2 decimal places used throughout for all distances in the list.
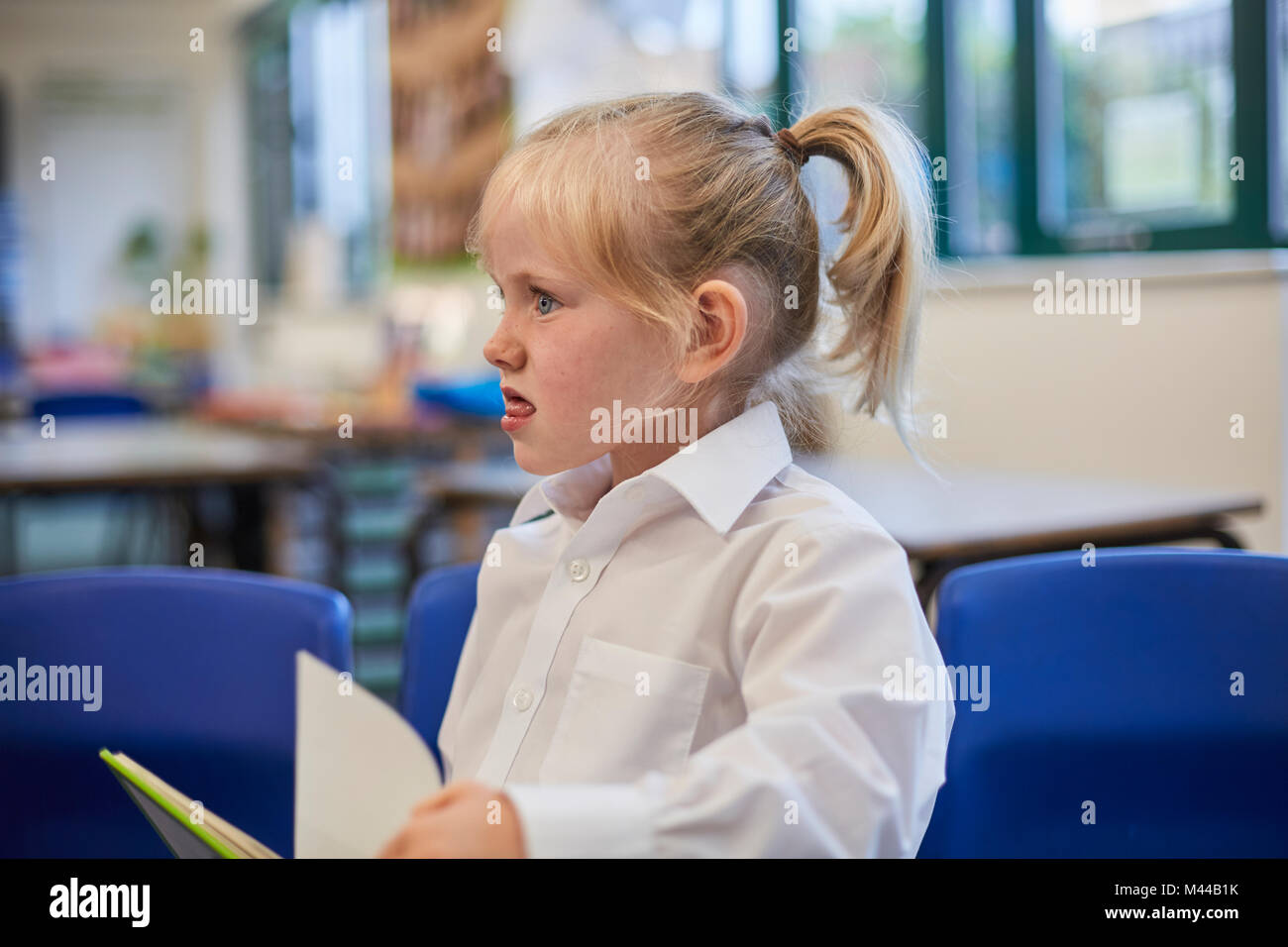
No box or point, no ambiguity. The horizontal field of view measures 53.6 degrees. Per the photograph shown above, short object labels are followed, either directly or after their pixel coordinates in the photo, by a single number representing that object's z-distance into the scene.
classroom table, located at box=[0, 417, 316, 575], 2.62
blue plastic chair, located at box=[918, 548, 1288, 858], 1.06
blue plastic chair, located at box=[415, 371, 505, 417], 3.09
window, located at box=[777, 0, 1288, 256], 2.34
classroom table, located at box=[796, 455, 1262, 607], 1.59
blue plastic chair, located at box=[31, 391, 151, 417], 4.73
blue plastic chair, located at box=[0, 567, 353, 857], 1.13
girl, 0.72
